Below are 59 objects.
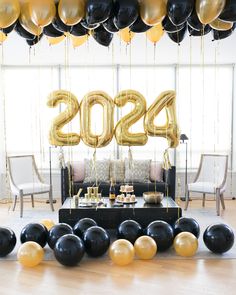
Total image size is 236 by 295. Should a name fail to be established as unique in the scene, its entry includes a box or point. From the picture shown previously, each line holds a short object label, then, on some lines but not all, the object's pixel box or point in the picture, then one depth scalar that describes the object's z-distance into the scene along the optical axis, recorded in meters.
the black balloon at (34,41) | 3.63
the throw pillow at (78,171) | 6.38
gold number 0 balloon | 3.58
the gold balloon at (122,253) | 3.62
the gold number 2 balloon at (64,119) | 3.63
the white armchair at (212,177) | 5.87
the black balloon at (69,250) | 3.54
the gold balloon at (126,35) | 3.63
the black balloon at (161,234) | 3.90
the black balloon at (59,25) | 3.23
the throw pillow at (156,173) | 6.35
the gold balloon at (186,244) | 3.83
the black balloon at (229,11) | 3.01
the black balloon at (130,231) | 3.96
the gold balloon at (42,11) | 3.02
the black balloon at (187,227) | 4.06
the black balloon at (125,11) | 3.03
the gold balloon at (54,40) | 3.77
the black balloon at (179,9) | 2.99
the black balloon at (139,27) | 3.26
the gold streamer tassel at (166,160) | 3.97
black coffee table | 4.68
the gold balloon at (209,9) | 2.92
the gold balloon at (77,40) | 3.79
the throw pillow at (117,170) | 6.36
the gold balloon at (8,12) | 2.99
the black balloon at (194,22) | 3.19
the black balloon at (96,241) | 3.72
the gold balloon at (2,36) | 3.43
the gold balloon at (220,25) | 3.30
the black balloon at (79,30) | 3.40
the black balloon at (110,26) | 3.22
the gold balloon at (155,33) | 3.70
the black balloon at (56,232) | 3.87
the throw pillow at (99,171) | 6.30
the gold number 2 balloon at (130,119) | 3.58
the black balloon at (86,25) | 3.19
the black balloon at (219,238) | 3.86
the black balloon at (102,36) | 3.54
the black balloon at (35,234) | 3.93
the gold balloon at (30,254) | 3.61
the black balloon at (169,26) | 3.30
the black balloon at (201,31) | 3.46
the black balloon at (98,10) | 2.95
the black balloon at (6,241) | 3.82
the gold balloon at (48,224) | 4.43
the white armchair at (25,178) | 5.93
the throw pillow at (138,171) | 6.30
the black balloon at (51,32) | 3.46
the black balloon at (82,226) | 3.97
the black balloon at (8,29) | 3.29
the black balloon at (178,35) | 3.54
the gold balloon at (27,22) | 3.15
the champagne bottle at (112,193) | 5.16
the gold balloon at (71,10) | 3.02
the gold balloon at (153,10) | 3.05
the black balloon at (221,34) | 3.47
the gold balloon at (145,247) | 3.76
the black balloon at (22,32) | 3.39
